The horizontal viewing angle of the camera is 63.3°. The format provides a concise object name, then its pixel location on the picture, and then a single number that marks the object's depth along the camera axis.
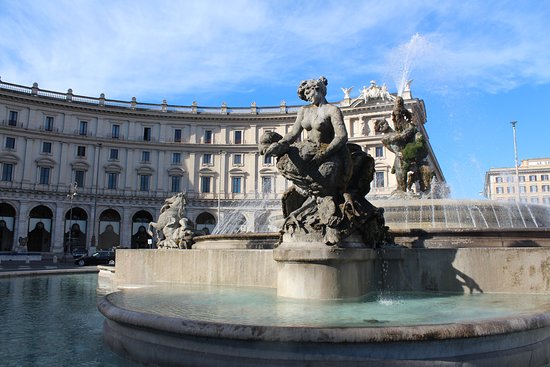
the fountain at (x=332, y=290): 3.32
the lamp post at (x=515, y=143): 41.84
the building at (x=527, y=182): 90.31
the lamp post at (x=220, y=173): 66.81
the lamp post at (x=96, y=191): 59.90
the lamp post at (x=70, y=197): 56.06
